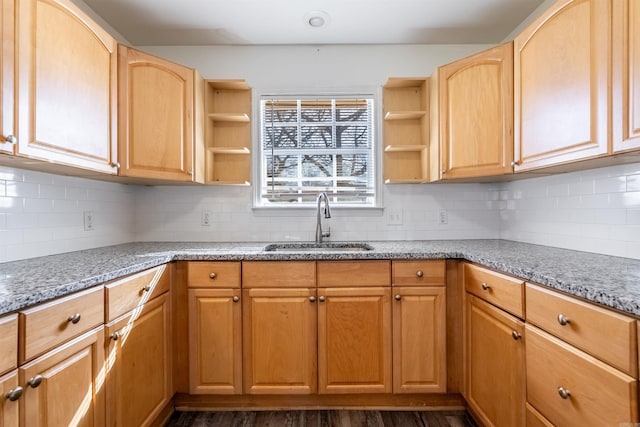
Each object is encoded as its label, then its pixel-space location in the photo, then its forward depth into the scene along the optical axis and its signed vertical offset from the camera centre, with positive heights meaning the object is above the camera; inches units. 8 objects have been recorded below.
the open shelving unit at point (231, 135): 91.9 +23.5
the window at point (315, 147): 94.3 +20.4
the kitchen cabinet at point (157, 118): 68.3 +22.6
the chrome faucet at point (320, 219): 85.0 -1.7
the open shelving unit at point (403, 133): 91.4 +24.1
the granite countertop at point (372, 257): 36.5 -8.9
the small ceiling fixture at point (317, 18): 79.2 +51.6
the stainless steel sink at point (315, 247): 85.6 -9.6
